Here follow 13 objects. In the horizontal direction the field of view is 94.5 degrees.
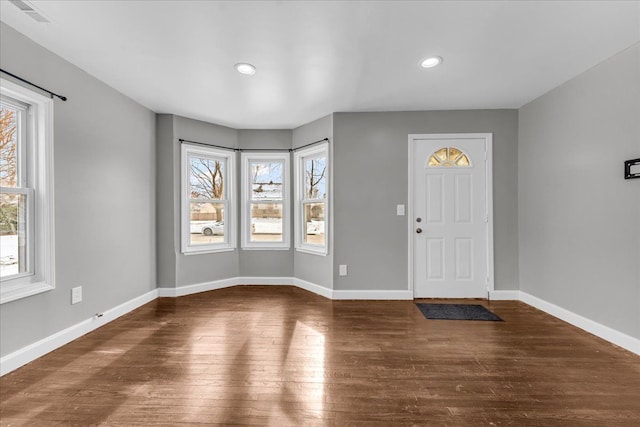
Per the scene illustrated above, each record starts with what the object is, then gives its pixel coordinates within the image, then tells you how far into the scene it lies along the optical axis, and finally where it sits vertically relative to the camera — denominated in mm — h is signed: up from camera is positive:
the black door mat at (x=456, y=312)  3130 -1118
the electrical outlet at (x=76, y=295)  2623 -732
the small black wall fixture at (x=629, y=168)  2319 +339
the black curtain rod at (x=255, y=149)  3996 +971
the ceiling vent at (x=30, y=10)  1828 +1310
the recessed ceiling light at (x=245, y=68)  2592 +1291
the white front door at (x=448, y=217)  3779 -74
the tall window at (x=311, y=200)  4172 +179
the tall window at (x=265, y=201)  4578 +175
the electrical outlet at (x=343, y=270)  3832 -752
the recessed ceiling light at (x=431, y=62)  2506 +1299
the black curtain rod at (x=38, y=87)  2084 +984
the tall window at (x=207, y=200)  4090 +188
